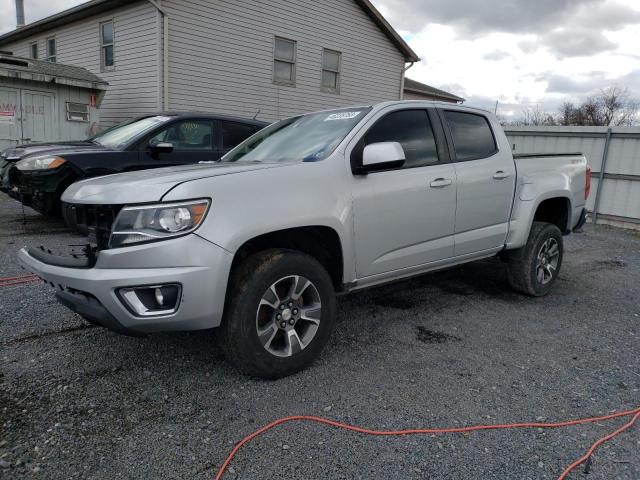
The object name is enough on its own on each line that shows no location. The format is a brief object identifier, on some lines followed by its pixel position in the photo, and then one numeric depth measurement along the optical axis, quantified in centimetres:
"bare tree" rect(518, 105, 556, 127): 3215
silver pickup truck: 256
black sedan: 620
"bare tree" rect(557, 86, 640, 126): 3035
